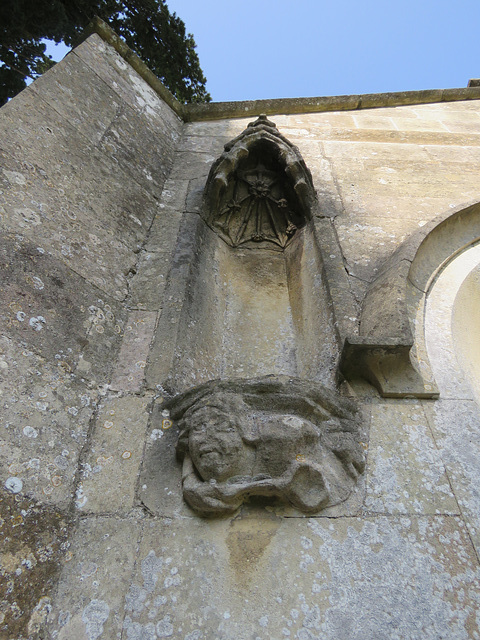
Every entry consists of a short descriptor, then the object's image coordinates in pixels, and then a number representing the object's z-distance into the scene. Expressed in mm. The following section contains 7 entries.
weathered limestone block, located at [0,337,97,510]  1740
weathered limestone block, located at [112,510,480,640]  1460
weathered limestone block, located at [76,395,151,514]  1818
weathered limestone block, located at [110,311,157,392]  2256
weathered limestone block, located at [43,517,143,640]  1492
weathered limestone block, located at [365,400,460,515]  1769
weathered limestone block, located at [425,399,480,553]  1765
